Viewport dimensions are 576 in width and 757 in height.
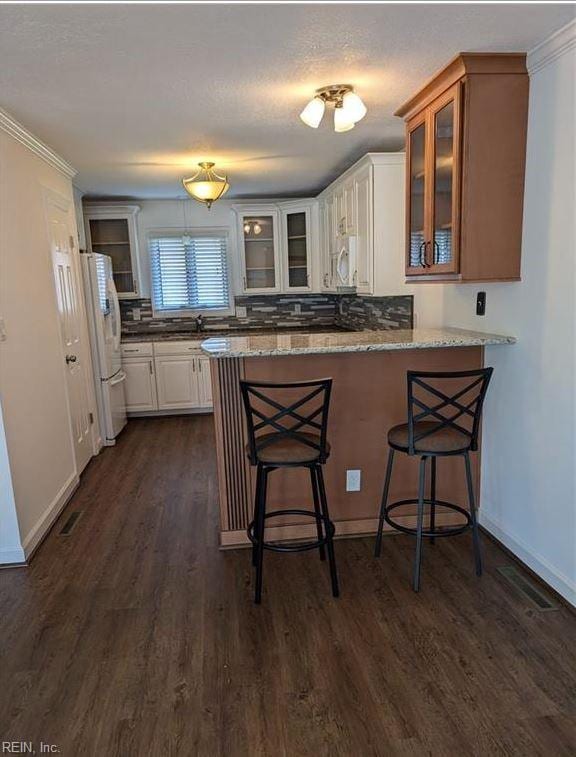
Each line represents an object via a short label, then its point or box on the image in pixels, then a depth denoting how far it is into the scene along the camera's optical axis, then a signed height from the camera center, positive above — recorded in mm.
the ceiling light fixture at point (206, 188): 3561 +715
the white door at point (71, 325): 3566 -217
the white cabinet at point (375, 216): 3463 +491
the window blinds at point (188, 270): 5551 +238
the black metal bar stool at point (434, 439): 2289 -711
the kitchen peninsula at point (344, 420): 2650 -710
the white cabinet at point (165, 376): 5238 -870
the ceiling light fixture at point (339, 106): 2473 +872
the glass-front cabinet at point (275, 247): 5406 +441
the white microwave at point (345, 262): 3955 +191
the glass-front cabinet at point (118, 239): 5270 +568
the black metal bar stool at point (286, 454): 2225 -732
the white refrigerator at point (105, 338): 4297 -383
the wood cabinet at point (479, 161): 2271 +557
